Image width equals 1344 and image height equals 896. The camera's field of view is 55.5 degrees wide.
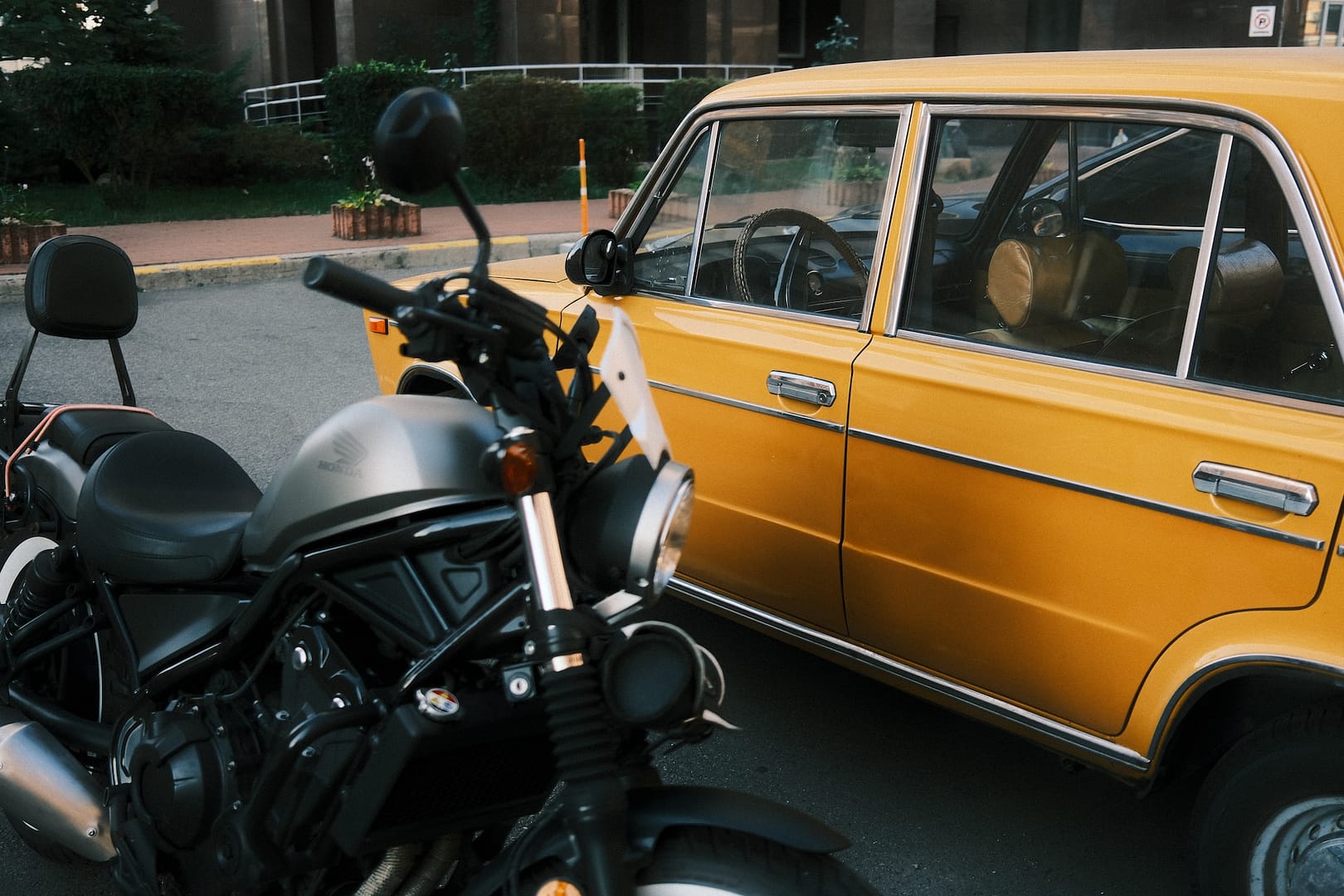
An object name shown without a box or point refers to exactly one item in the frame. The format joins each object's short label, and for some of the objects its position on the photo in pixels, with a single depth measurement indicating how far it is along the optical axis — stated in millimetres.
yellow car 2613
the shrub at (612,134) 18234
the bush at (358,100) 17875
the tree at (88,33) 16359
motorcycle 1959
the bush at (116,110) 16141
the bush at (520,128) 17250
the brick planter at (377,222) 13141
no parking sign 15266
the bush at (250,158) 18969
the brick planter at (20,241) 11281
